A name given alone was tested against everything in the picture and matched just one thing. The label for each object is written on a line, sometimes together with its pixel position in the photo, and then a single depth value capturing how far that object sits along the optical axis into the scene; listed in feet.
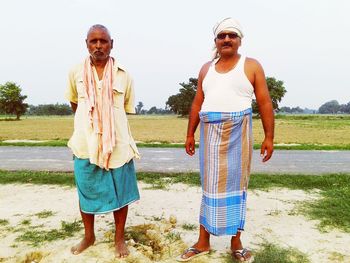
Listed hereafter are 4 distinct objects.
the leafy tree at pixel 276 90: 263.12
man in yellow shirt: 10.87
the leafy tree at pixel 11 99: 198.59
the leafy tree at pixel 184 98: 253.57
